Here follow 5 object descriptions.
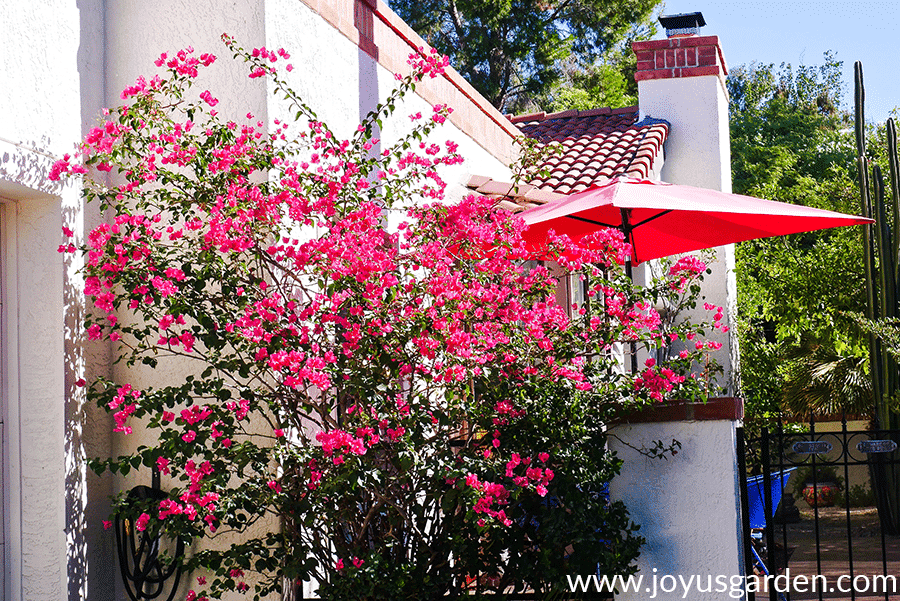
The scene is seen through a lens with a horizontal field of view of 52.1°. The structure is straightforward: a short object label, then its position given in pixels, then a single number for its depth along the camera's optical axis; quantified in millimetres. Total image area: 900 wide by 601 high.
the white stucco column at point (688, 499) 4145
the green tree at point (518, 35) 23812
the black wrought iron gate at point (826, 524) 4852
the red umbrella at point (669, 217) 5879
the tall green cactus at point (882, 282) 12344
